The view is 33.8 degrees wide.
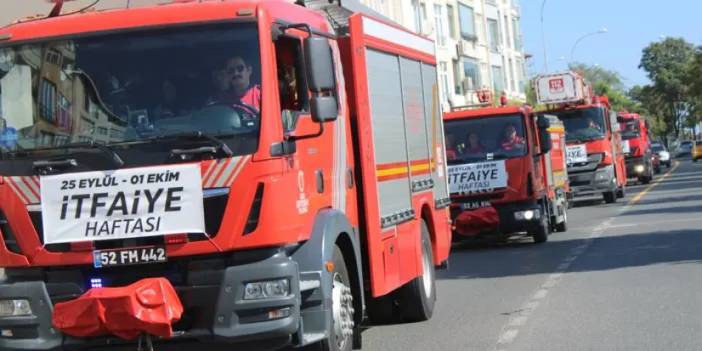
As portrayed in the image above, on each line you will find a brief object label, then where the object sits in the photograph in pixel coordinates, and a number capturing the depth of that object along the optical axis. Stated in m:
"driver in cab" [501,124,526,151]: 19.94
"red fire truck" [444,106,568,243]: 19.88
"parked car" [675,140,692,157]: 104.39
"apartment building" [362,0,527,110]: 56.03
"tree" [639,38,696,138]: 131.88
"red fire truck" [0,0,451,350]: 7.36
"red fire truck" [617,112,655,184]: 44.16
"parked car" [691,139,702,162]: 81.88
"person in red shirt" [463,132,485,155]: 19.97
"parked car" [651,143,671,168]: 67.19
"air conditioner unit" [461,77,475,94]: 60.59
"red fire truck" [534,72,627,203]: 30.39
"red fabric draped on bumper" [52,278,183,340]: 7.14
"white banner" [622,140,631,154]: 43.80
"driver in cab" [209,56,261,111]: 7.54
